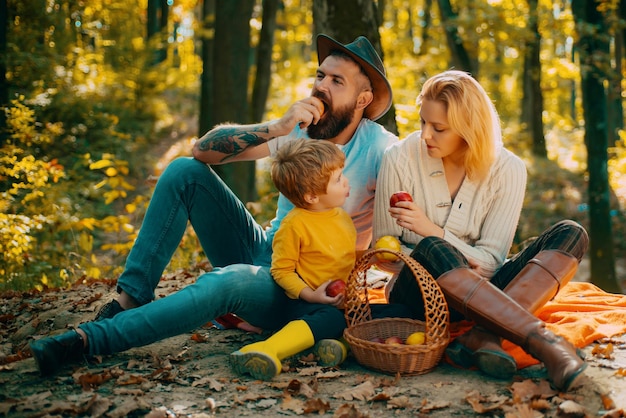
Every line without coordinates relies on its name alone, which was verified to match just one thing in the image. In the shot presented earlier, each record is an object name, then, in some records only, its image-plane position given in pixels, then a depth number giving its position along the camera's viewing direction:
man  3.29
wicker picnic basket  3.21
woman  3.18
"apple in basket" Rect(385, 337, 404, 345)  3.38
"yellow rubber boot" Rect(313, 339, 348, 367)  3.39
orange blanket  3.58
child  3.46
